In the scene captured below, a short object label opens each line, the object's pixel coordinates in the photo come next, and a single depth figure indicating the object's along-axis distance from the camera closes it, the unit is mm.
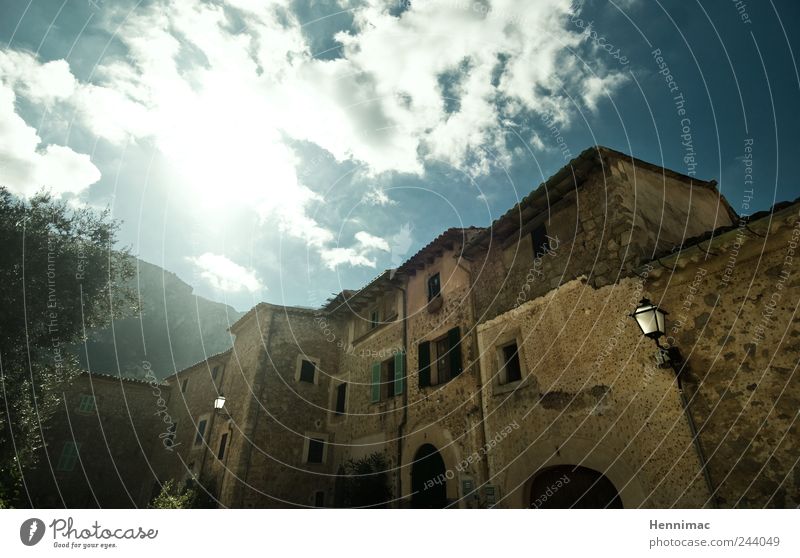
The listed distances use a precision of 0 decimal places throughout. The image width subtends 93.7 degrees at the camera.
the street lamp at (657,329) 5520
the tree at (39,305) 12031
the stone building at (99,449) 20062
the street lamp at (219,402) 13031
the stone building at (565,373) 5195
